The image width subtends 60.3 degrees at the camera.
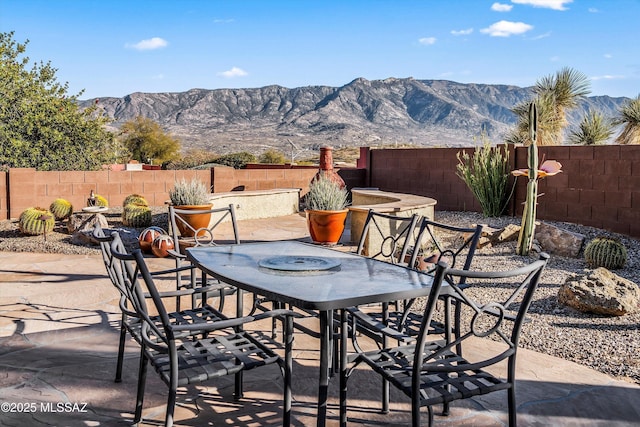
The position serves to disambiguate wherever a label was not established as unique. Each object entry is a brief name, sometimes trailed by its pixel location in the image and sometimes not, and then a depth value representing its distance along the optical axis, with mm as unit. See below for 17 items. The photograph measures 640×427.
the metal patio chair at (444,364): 2125
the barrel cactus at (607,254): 6148
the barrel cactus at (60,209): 9555
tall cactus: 6742
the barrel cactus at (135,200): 10164
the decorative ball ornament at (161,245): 6812
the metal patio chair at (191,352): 2246
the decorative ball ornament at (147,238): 7062
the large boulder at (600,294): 4395
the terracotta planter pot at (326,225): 7066
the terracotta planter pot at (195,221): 7683
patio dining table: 2340
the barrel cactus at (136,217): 8844
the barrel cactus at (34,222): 8234
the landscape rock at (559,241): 6980
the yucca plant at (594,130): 15023
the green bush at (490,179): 9805
